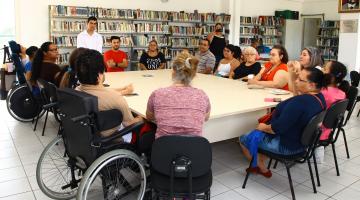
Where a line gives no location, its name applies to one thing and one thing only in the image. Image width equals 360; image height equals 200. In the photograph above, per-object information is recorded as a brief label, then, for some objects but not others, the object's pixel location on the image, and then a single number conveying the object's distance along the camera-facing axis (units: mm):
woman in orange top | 3665
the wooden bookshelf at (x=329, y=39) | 10031
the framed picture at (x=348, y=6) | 7906
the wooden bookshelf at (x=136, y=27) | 6754
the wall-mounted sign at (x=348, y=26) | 7958
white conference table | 2670
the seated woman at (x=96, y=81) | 2160
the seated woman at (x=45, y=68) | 4125
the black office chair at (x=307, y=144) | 2312
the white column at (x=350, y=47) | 7953
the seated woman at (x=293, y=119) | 2355
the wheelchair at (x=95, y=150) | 1945
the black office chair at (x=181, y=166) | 1840
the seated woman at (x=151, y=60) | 6055
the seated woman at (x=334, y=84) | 2815
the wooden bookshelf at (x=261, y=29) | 9602
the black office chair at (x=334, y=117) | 2588
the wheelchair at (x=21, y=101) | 4609
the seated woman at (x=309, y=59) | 3434
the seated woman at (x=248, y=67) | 4550
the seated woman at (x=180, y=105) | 2013
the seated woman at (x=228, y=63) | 5117
